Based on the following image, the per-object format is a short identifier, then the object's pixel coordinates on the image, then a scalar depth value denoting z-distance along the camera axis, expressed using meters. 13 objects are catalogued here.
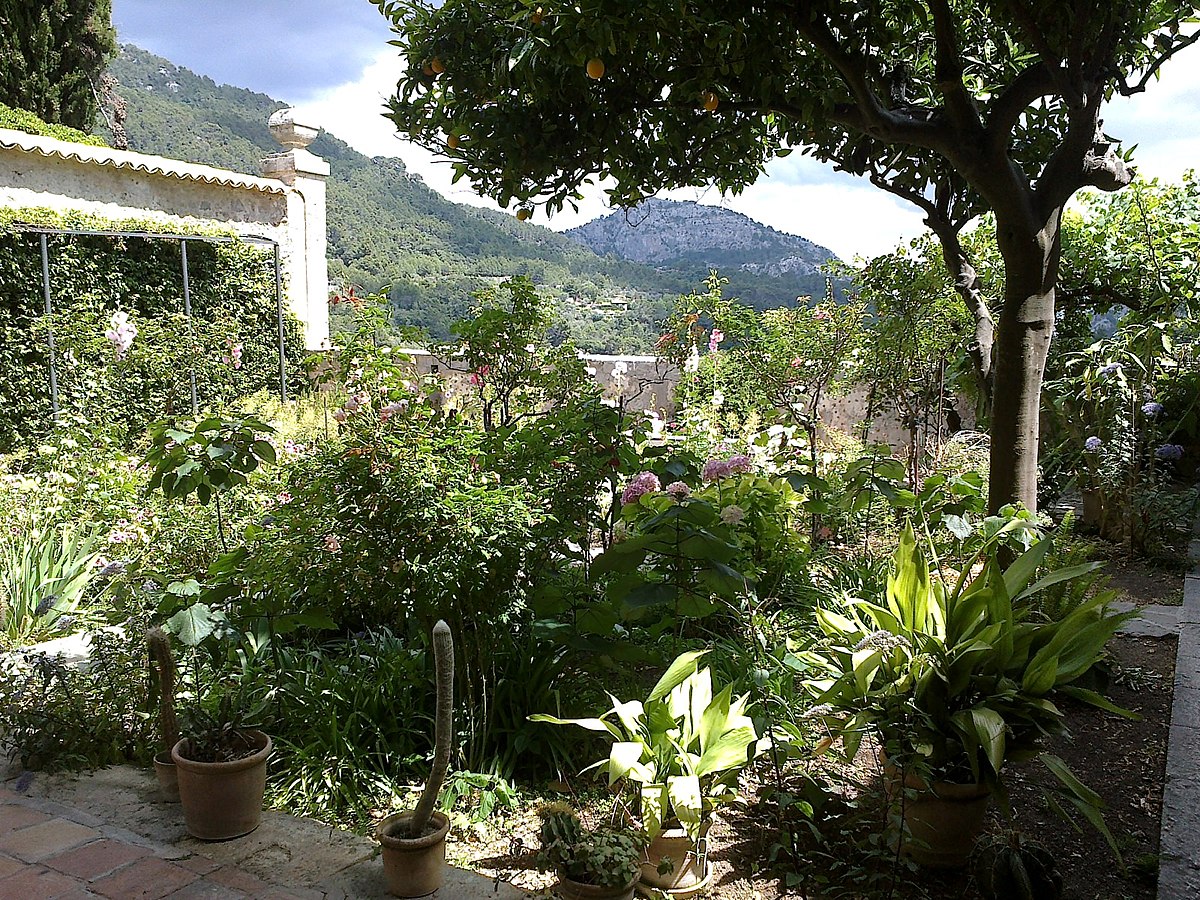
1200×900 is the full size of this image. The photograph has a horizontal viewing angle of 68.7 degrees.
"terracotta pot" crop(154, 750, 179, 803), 2.40
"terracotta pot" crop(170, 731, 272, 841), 2.14
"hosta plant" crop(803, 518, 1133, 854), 2.01
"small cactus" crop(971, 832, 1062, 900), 1.77
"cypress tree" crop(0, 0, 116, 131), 11.02
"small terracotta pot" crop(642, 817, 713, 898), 1.98
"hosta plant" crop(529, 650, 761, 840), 2.00
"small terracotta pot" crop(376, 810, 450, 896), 1.92
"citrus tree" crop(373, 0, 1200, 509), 2.55
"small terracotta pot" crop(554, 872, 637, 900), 1.81
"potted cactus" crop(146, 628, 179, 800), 2.30
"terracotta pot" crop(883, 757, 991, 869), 2.02
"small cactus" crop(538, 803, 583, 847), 1.92
